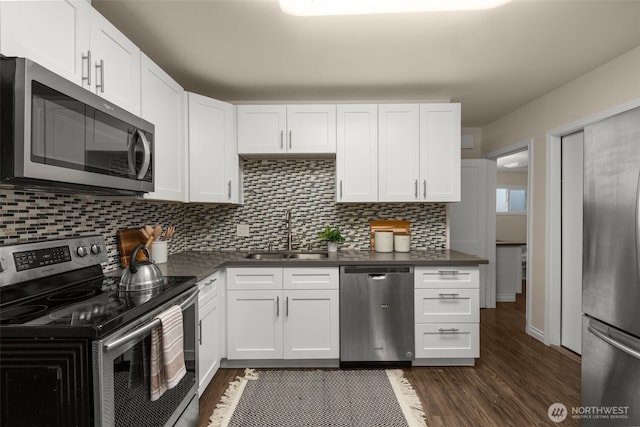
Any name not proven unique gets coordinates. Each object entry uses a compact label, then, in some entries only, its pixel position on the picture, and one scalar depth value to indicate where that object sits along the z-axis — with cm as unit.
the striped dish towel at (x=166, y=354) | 137
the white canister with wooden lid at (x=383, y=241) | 306
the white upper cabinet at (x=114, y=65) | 154
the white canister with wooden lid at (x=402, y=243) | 306
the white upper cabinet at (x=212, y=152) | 264
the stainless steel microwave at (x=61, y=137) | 104
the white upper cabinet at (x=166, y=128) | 203
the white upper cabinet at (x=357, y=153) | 294
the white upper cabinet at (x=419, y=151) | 293
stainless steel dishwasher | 258
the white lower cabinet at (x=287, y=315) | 260
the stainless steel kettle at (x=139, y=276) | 151
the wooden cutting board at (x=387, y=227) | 323
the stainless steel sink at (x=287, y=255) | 305
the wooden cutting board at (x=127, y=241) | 220
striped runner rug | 198
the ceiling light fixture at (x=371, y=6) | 151
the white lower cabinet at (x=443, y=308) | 260
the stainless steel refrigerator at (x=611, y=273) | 129
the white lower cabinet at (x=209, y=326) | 214
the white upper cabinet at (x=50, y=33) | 110
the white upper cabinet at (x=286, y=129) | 293
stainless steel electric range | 106
